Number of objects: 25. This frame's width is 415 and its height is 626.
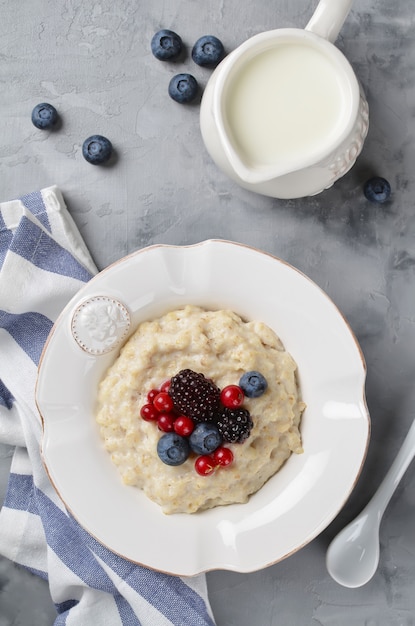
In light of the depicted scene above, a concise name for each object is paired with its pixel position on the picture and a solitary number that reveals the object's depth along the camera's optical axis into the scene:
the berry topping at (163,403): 0.81
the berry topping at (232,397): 0.81
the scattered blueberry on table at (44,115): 0.90
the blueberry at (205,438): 0.80
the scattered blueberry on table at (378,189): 0.90
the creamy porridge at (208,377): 0.83
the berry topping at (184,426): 0.81
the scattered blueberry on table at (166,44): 0.90
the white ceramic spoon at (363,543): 0.90
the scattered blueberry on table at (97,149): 0.90
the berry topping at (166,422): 0.82
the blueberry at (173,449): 0.81
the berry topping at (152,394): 0.83
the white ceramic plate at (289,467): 0.83
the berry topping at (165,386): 0.83
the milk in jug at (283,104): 0.82
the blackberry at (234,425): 0.81
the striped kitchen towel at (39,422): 0.89
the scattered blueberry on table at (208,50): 0.90
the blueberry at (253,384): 0.81
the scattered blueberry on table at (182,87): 0.90
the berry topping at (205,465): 0.81
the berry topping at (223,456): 0.81
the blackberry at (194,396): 0.80
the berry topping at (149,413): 0.82
